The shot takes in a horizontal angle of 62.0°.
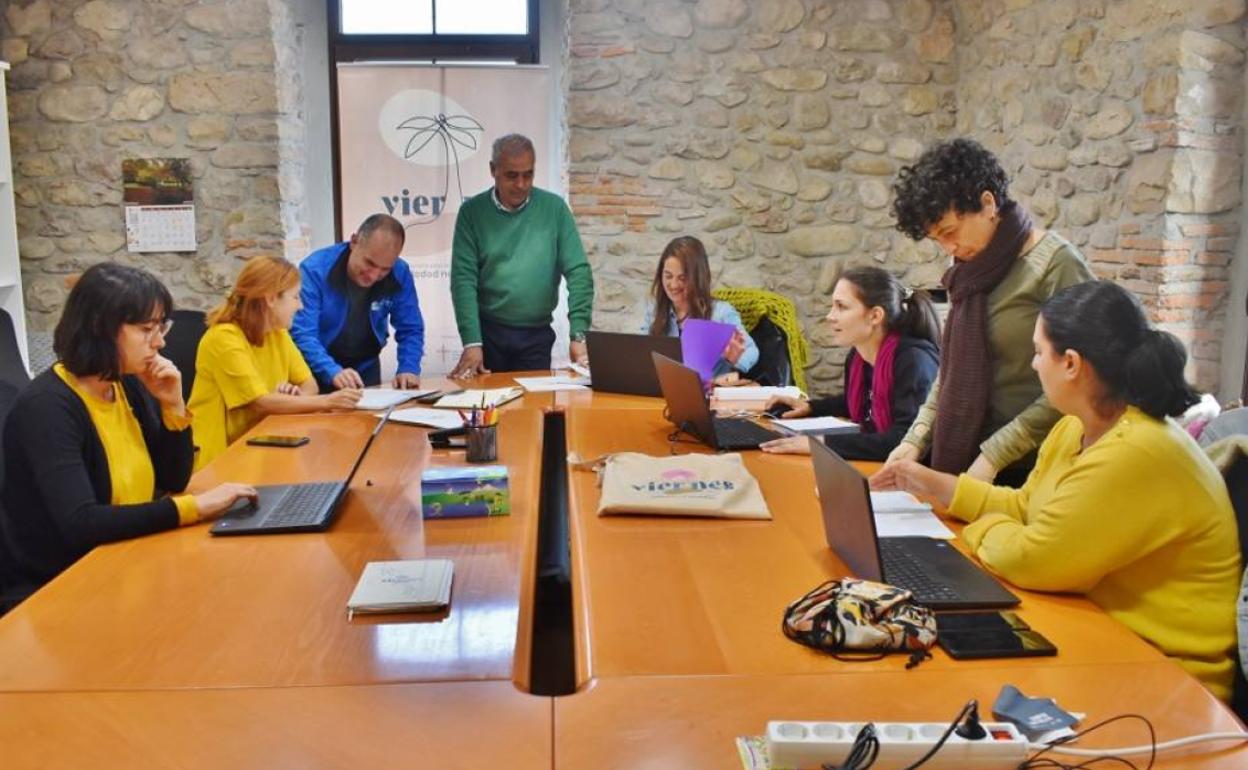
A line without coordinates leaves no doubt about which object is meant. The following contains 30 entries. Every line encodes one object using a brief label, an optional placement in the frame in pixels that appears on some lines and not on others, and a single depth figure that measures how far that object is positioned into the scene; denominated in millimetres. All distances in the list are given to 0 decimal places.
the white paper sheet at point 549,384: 3623
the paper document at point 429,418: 2934
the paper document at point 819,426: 2959
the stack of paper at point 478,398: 3236
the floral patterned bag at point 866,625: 1420
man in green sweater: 4160
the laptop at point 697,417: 2645
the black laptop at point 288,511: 1972
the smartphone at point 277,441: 2730
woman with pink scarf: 2684
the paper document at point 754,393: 3488
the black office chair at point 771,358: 4043
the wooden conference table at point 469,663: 1199
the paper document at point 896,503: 2115
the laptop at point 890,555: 1605
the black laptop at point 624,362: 3420
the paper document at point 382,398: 3246
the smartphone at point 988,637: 1429
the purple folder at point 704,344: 3336
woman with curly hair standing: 2297
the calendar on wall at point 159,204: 4832
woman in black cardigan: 1948
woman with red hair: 3029
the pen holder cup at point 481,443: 2525
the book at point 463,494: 2059
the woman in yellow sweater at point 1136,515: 1582
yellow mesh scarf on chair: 4219
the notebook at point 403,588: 1575
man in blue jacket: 3592
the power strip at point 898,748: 1108
